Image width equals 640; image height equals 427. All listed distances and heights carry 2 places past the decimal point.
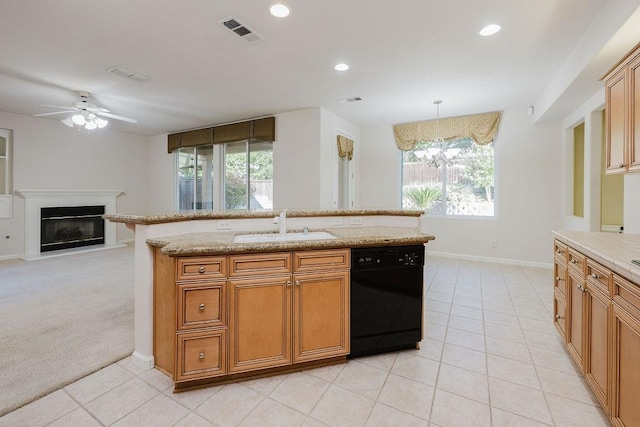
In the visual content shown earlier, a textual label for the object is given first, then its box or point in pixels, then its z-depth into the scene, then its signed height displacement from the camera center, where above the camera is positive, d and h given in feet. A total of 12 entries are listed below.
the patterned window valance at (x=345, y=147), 17.98 +4.17
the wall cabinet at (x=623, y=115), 6.08 +2.25
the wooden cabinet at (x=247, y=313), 5.76 -2.13
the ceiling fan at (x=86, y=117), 12.72 +4.25
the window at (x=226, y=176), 19.25 +2.55
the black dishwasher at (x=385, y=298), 6.76 -2.04
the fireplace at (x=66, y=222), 17.90 -0.72
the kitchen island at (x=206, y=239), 5.94 -0.61
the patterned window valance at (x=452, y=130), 16.46 +5.06
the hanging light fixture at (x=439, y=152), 15.52 +3.42
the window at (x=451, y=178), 17.31 +2.19
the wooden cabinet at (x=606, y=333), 4.17 -2.08
